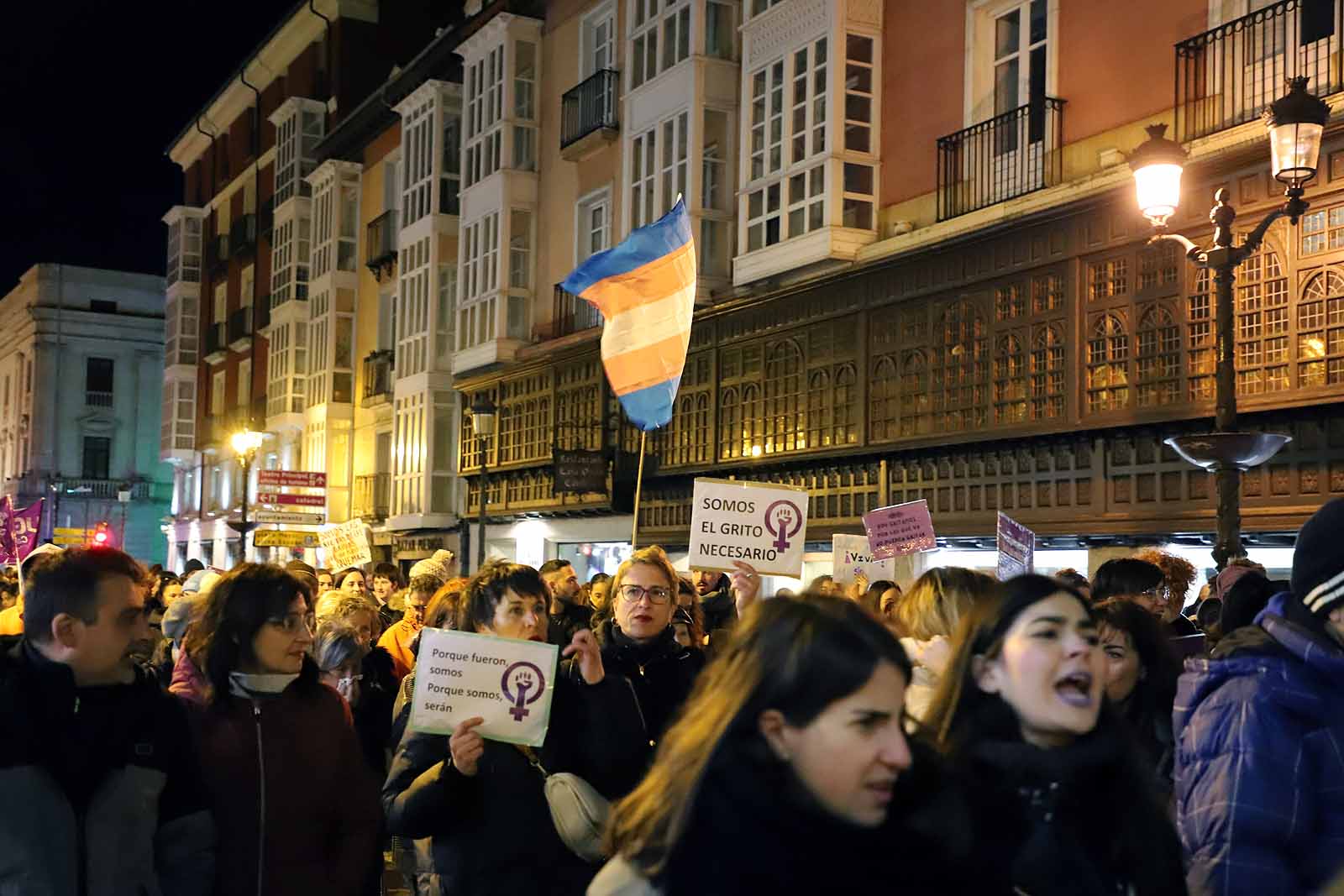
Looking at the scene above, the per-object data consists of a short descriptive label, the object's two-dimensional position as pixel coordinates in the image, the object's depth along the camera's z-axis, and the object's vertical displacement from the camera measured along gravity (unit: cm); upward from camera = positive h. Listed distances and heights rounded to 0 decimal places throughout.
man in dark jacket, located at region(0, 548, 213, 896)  396 -68
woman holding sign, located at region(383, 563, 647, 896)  479 -89
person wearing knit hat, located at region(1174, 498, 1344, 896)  340 -53
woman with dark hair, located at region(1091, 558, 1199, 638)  728 -31
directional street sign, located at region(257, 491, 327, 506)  2833 +25
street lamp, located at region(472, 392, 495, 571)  2375 +154
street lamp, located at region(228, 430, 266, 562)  2898 +129
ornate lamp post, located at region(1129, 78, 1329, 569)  960 +204
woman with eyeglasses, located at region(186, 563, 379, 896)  462 -78
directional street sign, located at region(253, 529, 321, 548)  2672 -50
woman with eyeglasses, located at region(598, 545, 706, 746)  584 -52
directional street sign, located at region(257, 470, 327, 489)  2820 +64
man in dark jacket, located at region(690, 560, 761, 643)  1232 -69
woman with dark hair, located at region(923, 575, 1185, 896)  325 -53
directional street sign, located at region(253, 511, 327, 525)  2864 -14
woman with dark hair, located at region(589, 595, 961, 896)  257 -47
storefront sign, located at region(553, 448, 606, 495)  2328 +66
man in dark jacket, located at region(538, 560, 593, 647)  1079 -64
